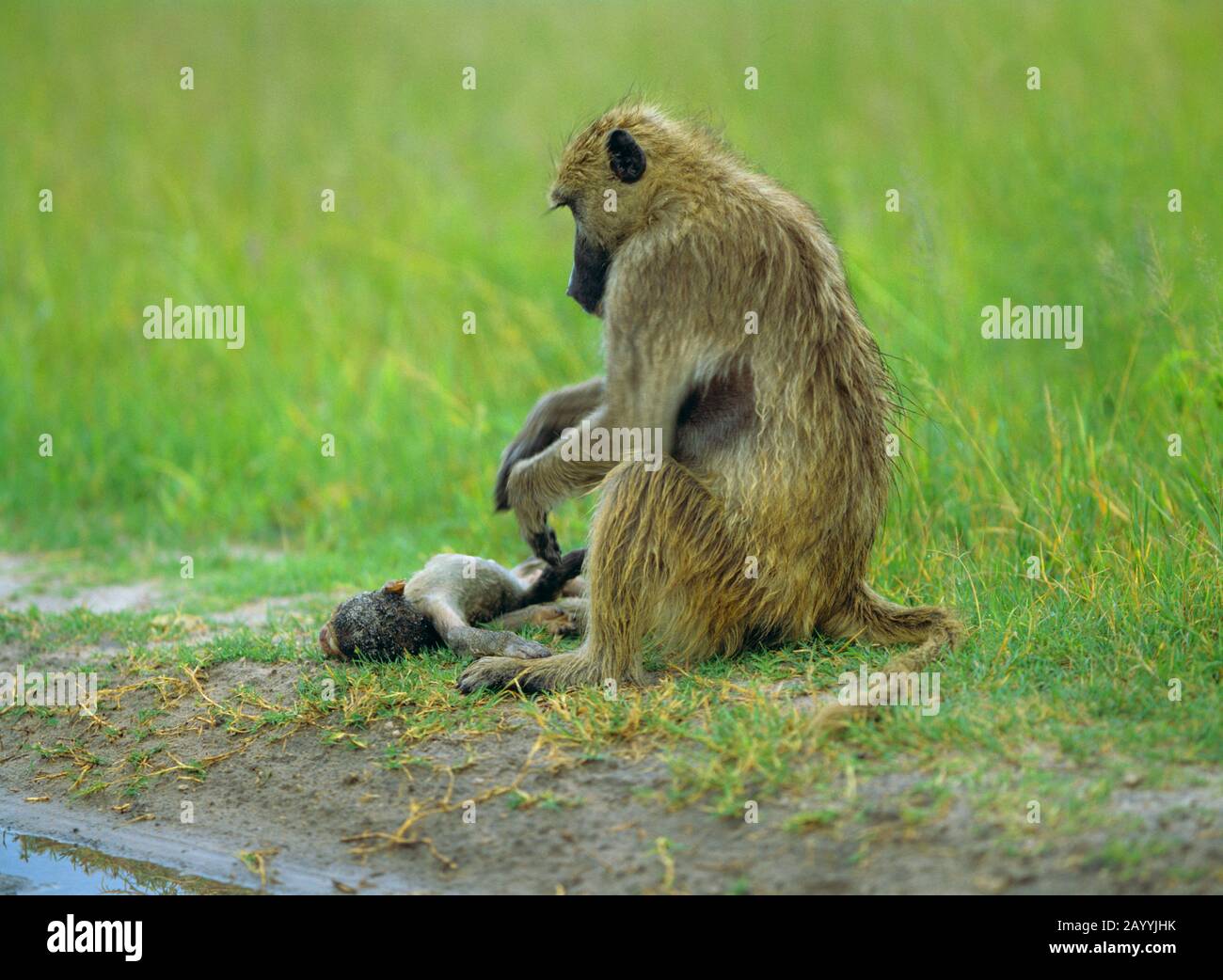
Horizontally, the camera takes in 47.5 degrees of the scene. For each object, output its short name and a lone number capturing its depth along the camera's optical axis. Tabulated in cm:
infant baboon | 478
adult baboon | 433
